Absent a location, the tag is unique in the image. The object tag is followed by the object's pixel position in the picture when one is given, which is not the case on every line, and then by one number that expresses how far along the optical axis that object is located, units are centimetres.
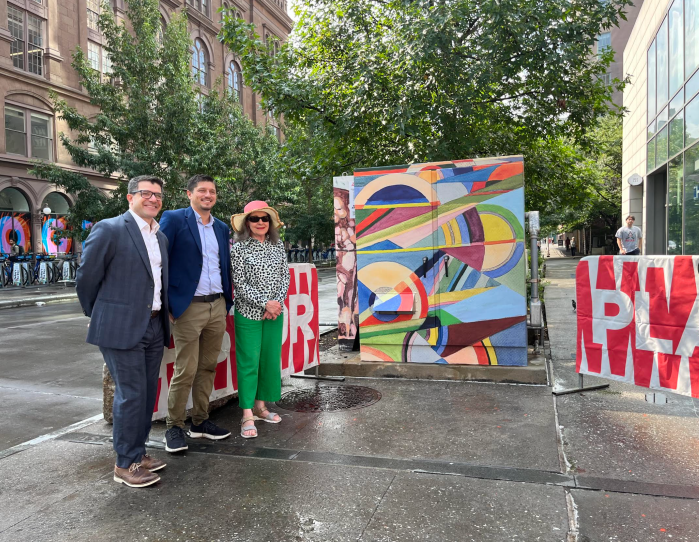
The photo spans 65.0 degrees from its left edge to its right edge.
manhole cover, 517
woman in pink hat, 450
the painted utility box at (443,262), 586
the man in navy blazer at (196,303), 413
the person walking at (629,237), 1337
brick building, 2581
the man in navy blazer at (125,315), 346
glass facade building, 1437
